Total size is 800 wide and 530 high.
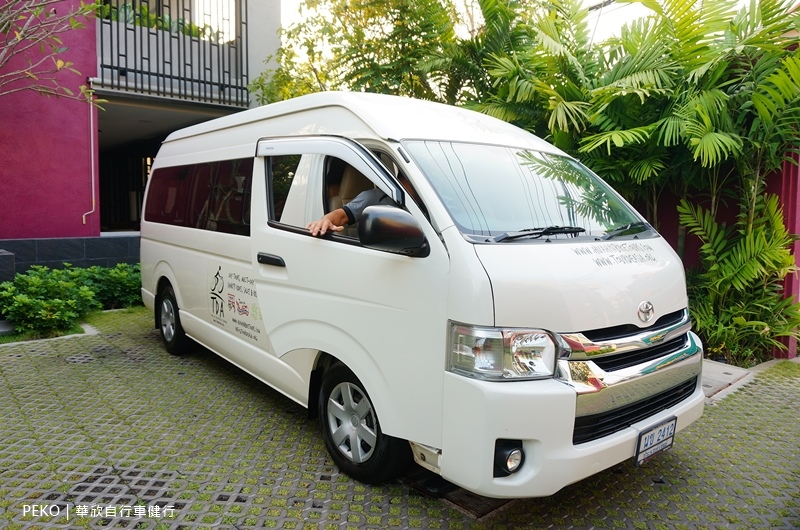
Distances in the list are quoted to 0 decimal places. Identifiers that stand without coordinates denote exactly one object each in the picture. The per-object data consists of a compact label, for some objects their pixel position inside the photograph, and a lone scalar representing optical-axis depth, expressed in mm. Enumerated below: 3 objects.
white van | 2635
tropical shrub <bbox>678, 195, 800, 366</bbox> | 5730
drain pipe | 8900
